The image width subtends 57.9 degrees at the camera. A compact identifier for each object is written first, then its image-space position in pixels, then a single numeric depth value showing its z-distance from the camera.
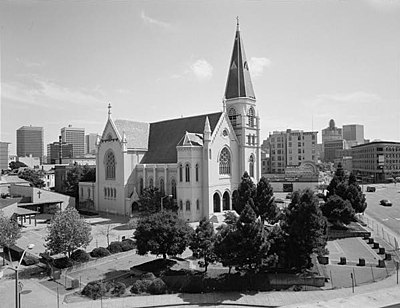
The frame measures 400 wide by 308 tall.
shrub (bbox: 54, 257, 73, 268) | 31.59
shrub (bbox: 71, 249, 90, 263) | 32.97
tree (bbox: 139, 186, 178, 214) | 52.78
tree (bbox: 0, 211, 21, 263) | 33.25
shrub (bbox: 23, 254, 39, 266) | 33.28
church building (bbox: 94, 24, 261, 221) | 52.06
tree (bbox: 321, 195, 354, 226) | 43.16
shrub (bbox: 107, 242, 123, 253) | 36.18
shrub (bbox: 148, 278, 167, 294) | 25.69
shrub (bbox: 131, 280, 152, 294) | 25.76
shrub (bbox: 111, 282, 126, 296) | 25.42
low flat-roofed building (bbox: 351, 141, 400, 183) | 122.94
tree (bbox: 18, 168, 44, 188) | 93.86
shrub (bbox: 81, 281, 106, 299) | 24.98
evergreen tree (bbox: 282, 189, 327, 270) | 28.73
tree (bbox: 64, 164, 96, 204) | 73.00
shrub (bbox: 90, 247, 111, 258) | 34.56
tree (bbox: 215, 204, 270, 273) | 27.14
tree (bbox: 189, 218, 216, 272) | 29.28
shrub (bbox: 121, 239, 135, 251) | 36.94
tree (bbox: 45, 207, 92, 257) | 31.72
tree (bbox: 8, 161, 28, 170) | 142.30
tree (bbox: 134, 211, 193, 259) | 30.17
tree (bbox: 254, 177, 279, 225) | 44.22
